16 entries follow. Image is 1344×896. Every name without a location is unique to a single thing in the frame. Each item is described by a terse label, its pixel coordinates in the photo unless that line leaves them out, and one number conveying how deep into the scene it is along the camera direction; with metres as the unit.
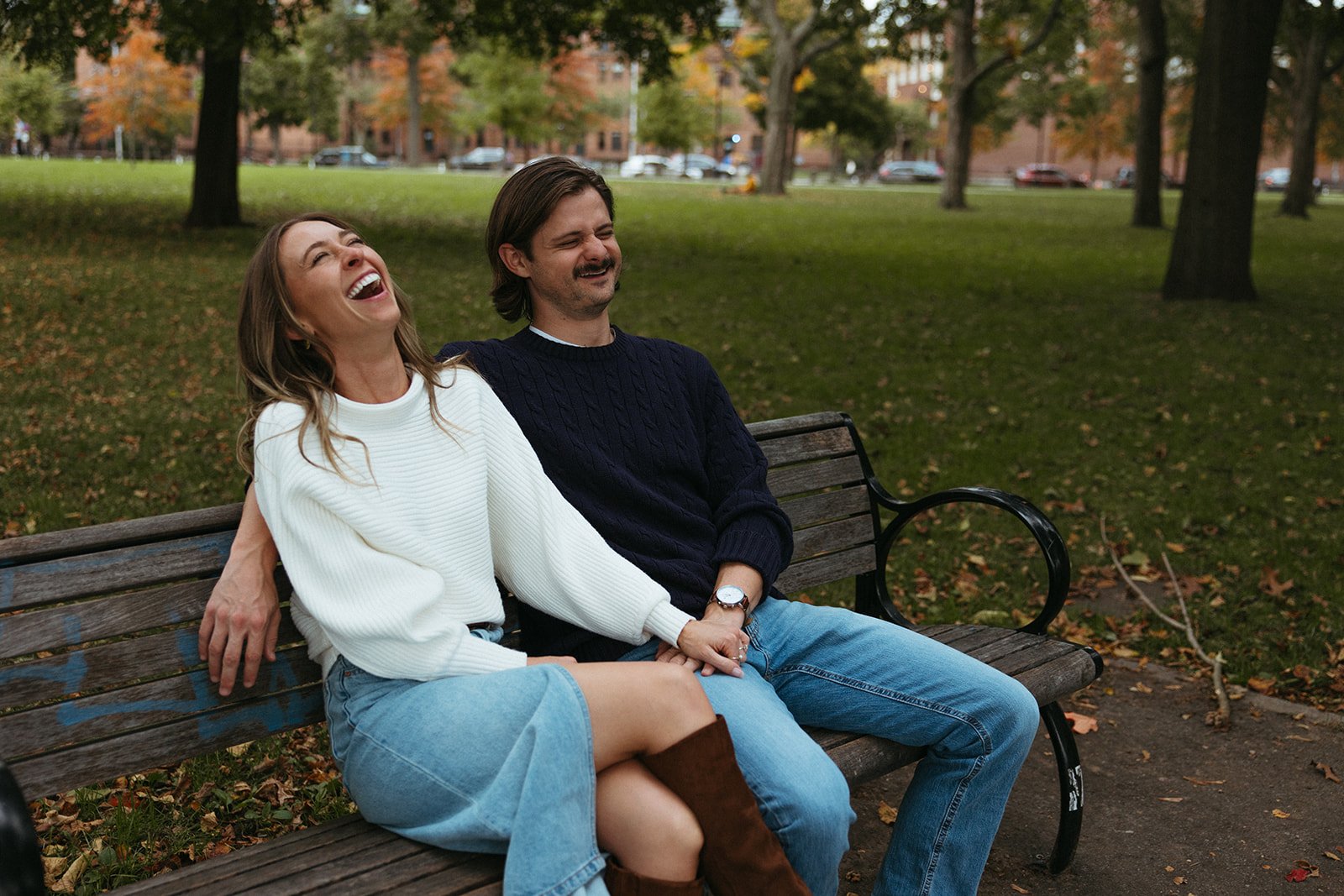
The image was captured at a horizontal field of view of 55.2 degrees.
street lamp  64.06
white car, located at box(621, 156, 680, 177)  66.50
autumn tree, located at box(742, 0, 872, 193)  32.16
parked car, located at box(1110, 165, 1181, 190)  63.75
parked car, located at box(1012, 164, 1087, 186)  62.50
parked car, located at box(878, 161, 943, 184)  62.06
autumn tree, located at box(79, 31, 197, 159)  56.72
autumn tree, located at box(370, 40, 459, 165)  68.38
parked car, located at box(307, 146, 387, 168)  65.56
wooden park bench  2.28
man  2.81
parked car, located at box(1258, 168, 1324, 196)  59.78
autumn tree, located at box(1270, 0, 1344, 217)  29.19
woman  2.24
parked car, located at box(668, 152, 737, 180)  66.12
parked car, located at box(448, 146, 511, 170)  69.75
